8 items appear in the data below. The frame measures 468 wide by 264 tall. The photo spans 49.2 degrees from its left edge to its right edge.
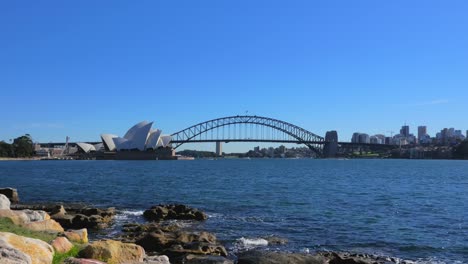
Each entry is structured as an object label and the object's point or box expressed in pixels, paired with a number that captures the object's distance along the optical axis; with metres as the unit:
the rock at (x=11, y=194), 27.95
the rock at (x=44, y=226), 12.15
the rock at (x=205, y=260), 11.95
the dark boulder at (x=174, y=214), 22.17
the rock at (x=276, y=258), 12.02
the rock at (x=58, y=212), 19.21
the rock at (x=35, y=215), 14.10
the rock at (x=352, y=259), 12.96
